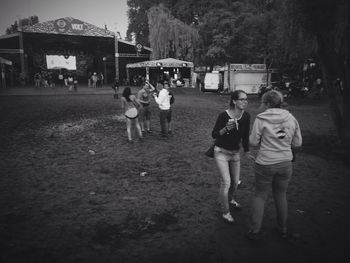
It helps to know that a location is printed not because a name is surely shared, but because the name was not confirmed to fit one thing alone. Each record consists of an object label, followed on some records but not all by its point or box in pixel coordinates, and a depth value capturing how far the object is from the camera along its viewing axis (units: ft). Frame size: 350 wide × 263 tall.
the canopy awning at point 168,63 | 108.27
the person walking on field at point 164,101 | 32.99
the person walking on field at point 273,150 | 12.25
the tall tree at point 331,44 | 26.78
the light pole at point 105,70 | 151.25
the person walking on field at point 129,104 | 30.91
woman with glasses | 13.84
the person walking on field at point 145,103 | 34.71
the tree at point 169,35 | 122.21
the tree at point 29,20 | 294.31
